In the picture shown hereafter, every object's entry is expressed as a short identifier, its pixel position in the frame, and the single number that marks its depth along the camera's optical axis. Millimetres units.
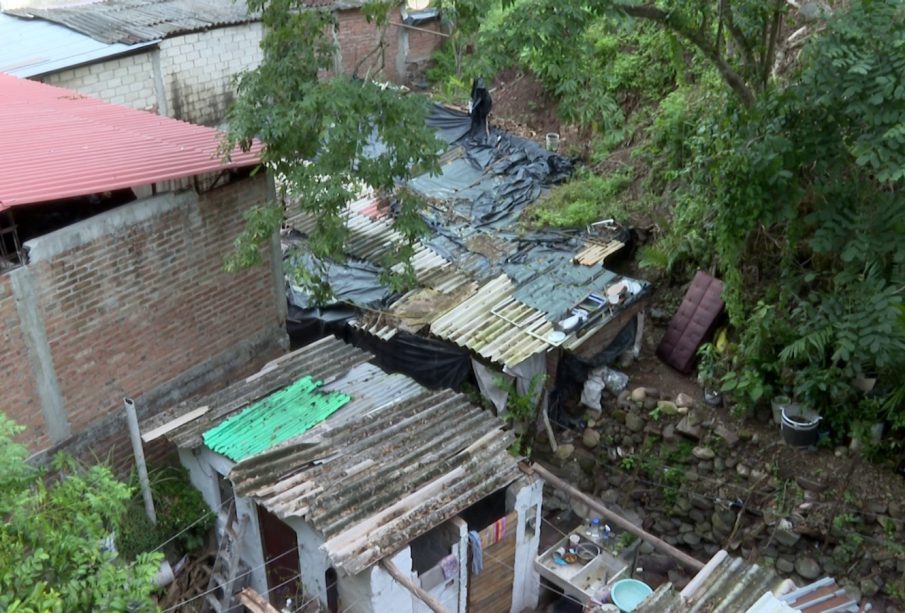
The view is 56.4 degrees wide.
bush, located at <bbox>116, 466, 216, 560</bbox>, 8156
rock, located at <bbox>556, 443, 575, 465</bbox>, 11469
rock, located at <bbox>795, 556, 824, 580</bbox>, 9672
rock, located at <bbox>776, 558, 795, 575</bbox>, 9781
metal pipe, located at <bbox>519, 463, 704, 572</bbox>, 7730
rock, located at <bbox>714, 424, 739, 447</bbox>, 10828
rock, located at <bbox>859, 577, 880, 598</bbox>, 9289
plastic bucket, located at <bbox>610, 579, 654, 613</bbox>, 8477
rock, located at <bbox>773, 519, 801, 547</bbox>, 9844
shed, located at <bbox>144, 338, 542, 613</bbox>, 7266
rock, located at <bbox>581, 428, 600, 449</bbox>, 11609
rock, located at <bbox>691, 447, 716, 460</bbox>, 10868
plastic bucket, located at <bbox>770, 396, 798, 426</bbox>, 10695
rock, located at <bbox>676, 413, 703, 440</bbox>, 11094
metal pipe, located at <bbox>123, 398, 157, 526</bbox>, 8078
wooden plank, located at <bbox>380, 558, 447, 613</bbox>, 6559
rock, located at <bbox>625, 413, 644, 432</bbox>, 11500
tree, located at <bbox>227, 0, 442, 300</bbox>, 8406
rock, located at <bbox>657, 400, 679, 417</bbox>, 11438
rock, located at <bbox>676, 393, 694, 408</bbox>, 11477
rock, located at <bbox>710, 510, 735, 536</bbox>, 10328
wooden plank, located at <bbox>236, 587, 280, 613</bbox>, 7004
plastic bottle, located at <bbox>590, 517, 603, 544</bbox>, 9758
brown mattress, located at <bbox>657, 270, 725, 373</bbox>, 11961
